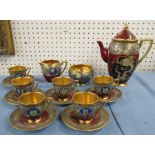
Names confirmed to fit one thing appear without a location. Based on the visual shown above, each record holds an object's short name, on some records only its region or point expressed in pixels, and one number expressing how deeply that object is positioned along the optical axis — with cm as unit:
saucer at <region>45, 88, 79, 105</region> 63
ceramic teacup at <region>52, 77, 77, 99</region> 63
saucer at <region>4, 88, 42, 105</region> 63
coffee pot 70
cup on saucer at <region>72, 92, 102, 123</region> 51
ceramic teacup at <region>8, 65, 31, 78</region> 76
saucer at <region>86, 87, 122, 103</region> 65
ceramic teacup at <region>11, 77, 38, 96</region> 64
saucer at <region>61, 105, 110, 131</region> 51
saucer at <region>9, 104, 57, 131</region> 51
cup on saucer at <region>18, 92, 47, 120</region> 52
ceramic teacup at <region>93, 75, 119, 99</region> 64
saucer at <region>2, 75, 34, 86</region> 77
